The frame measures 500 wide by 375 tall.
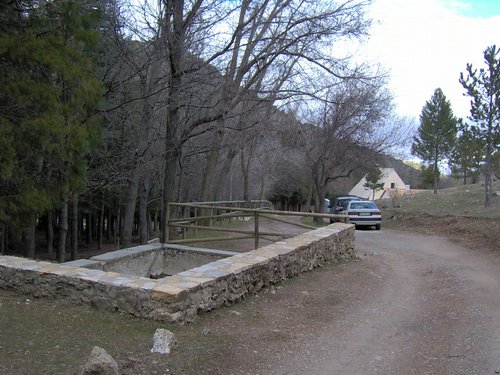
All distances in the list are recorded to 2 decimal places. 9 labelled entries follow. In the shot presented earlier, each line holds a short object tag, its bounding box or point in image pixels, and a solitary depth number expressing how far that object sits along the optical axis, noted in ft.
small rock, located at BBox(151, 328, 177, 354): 14.34
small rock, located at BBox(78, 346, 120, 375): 11.59
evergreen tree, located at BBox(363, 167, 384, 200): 207.72
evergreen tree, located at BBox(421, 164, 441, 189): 183.73
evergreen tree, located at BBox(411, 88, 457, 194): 149.28
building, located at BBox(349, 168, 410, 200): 257.96
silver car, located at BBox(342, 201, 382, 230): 70.95
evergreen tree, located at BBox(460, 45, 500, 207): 60.80
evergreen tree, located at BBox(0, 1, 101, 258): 29.17
